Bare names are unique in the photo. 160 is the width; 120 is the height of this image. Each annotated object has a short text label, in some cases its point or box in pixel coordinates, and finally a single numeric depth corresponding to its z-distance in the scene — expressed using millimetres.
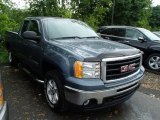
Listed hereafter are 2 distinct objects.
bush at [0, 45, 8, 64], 5026
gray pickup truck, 2174
